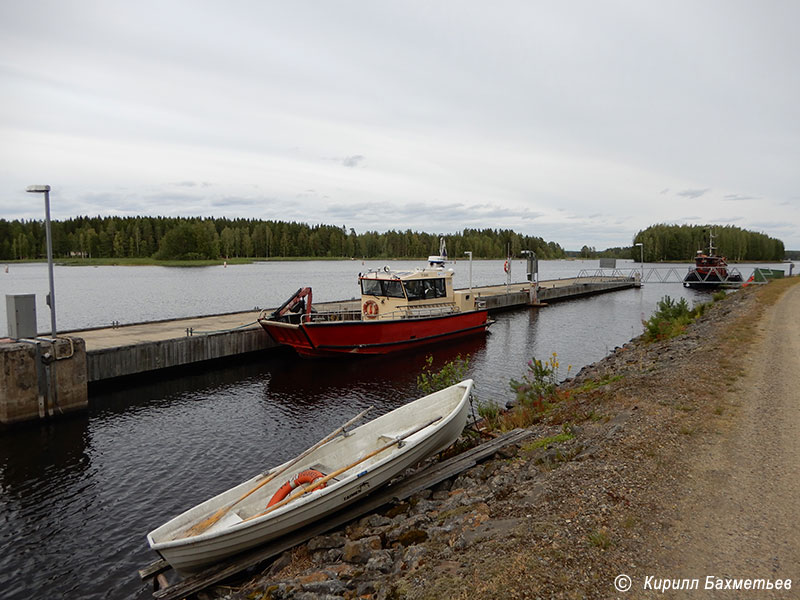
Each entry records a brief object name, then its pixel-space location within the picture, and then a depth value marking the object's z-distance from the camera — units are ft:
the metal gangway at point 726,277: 172.34
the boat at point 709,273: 205.77
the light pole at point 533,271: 147.13
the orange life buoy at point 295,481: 24.92
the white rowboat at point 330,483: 22.06
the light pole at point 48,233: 45.11
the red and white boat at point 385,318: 72.74
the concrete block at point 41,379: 44.60
